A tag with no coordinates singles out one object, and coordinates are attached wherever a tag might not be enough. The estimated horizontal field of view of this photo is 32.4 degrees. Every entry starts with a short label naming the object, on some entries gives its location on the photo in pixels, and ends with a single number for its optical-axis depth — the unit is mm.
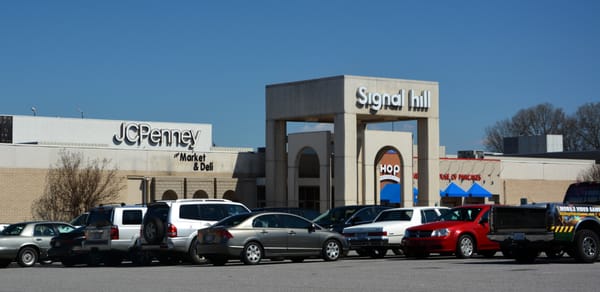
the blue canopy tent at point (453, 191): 65500
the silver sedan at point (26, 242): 31062
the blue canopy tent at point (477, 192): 67125
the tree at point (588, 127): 114875
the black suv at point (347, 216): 34125
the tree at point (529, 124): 120250
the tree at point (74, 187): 54844
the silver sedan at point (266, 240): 26656
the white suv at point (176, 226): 27828
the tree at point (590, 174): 73312
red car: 28219
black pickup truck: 24828
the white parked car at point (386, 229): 30594
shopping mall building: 55938
